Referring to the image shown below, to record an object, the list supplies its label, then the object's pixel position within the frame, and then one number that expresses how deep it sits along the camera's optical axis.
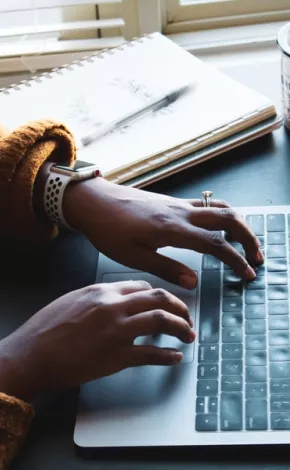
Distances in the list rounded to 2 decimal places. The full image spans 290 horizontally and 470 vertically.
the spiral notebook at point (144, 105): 1.16
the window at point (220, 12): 1.46
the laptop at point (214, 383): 0.88
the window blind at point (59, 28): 1.41
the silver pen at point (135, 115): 1.19
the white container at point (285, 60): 1.13
